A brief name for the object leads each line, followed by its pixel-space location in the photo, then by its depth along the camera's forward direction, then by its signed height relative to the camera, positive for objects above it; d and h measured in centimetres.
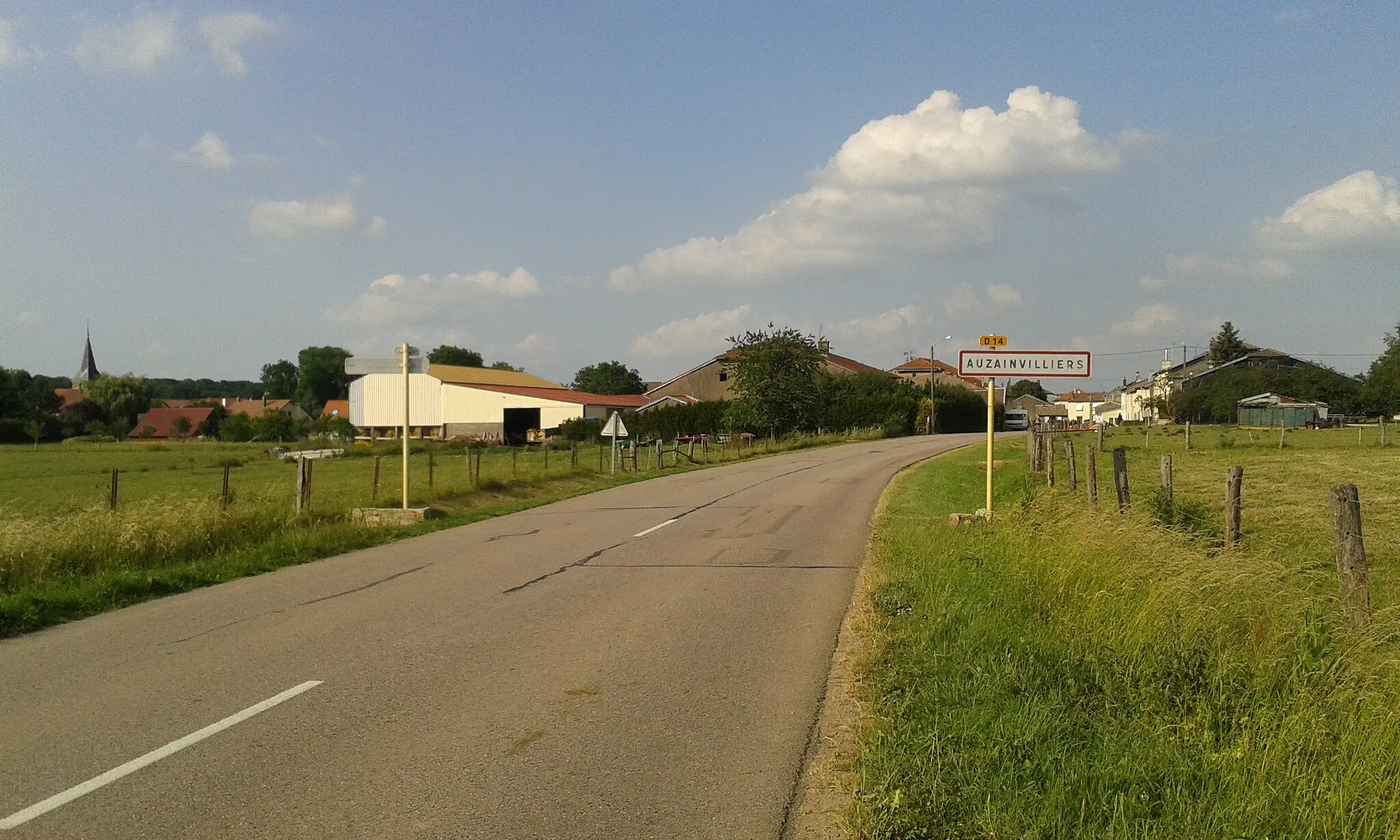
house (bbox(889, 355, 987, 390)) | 13625 +804
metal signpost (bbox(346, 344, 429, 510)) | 1994 +127
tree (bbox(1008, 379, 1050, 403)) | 16326 +655
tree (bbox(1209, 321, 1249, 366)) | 12531 +995
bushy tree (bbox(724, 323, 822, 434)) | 6072 +278
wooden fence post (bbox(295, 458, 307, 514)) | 1791 -96
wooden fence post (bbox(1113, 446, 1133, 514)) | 1364 -69
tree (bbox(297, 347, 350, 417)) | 15462 +824
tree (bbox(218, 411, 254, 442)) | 8894 -7
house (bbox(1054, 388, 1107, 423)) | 15400 +403
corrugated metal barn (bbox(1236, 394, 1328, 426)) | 7938 +132
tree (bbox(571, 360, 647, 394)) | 14588 +709
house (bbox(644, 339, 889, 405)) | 9488 +415
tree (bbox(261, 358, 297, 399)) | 18500 +882
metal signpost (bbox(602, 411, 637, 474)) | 3247 +0
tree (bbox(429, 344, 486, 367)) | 14962 +1075
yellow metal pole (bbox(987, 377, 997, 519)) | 1534 +35
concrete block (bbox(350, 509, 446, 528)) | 1869 -163
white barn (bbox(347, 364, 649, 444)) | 8138 +176
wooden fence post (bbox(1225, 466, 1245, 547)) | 1076 -80
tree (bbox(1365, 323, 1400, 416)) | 8862 +358
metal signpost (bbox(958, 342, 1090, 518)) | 1470 +94
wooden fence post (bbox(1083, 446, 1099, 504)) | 1471 -68
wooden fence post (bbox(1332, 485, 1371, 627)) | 721 -91
